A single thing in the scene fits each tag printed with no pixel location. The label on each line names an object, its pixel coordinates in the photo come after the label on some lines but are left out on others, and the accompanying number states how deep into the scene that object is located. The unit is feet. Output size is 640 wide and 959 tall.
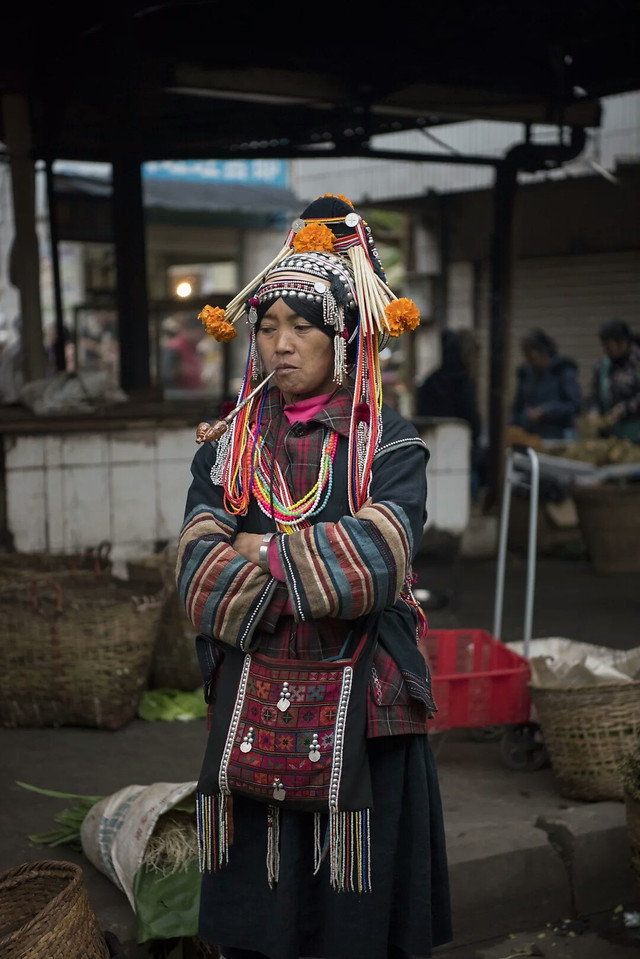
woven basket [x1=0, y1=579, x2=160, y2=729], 15.40
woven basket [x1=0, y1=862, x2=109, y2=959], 7.84
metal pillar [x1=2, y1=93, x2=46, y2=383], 24.64
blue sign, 53.98
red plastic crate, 14.24
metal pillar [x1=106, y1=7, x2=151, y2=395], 27.30
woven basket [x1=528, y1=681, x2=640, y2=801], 13.21
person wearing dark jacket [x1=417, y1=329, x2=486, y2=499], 32.99
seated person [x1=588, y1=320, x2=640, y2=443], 29.73
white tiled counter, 19.60
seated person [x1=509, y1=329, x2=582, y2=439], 34.01
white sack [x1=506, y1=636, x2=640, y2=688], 14.20
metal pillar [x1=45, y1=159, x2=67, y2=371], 30.42
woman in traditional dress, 8.09
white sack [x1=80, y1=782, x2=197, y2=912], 10.58
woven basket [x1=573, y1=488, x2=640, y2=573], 26.89
